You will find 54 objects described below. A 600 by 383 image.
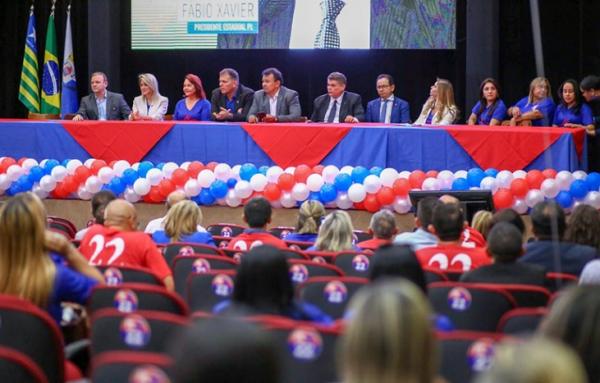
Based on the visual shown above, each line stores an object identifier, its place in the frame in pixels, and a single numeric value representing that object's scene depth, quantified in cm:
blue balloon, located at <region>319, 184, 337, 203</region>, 1452
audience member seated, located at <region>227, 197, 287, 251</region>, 997
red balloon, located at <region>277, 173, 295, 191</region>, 1484
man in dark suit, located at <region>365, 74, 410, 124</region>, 1722
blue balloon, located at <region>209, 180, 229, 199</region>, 1497
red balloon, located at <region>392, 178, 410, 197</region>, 1445
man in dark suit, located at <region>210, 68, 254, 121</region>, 1707
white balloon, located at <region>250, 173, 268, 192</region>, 1483
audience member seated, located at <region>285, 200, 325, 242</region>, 1092
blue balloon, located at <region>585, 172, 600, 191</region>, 1405
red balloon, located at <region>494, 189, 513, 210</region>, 1395
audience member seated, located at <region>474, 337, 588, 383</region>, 279
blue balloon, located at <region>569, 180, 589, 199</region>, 1394
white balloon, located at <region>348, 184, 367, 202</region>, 1440
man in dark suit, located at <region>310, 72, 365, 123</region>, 1701
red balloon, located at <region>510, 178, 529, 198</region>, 1405
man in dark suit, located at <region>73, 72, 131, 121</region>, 1759
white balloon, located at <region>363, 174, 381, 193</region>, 1442
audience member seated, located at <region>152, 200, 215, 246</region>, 993
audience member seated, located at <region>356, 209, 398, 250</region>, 960
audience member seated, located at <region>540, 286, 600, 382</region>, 402
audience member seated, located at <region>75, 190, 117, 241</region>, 1032
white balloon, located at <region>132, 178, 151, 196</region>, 1524
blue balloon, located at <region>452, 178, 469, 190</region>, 1431
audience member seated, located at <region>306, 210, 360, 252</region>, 924
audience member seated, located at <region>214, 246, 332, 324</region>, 552
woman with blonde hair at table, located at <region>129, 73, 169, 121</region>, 1732
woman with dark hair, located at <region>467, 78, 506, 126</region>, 1683
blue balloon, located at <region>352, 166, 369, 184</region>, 1462
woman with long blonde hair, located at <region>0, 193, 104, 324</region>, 627
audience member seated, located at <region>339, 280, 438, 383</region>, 321
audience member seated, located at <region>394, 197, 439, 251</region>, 949
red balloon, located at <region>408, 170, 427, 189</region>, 1444
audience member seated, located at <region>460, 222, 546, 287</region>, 729
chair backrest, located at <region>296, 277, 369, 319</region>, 659
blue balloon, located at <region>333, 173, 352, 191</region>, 1457
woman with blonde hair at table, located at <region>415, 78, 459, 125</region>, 1673
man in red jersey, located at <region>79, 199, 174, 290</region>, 819
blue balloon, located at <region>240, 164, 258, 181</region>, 1508
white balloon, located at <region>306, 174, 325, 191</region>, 1468
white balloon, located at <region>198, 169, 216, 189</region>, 1512
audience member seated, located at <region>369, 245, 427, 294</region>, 627
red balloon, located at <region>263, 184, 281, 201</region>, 1474
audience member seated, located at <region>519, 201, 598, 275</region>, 836
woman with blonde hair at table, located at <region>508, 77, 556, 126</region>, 1635
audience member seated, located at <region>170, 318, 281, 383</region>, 286
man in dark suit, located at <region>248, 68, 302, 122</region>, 1689
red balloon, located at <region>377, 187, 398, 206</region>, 1441
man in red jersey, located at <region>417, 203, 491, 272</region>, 869
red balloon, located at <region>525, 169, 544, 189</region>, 1405
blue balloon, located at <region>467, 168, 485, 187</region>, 1426
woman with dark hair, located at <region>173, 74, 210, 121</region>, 1714
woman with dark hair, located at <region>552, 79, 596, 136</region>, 1617
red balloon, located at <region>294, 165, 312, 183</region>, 1485
